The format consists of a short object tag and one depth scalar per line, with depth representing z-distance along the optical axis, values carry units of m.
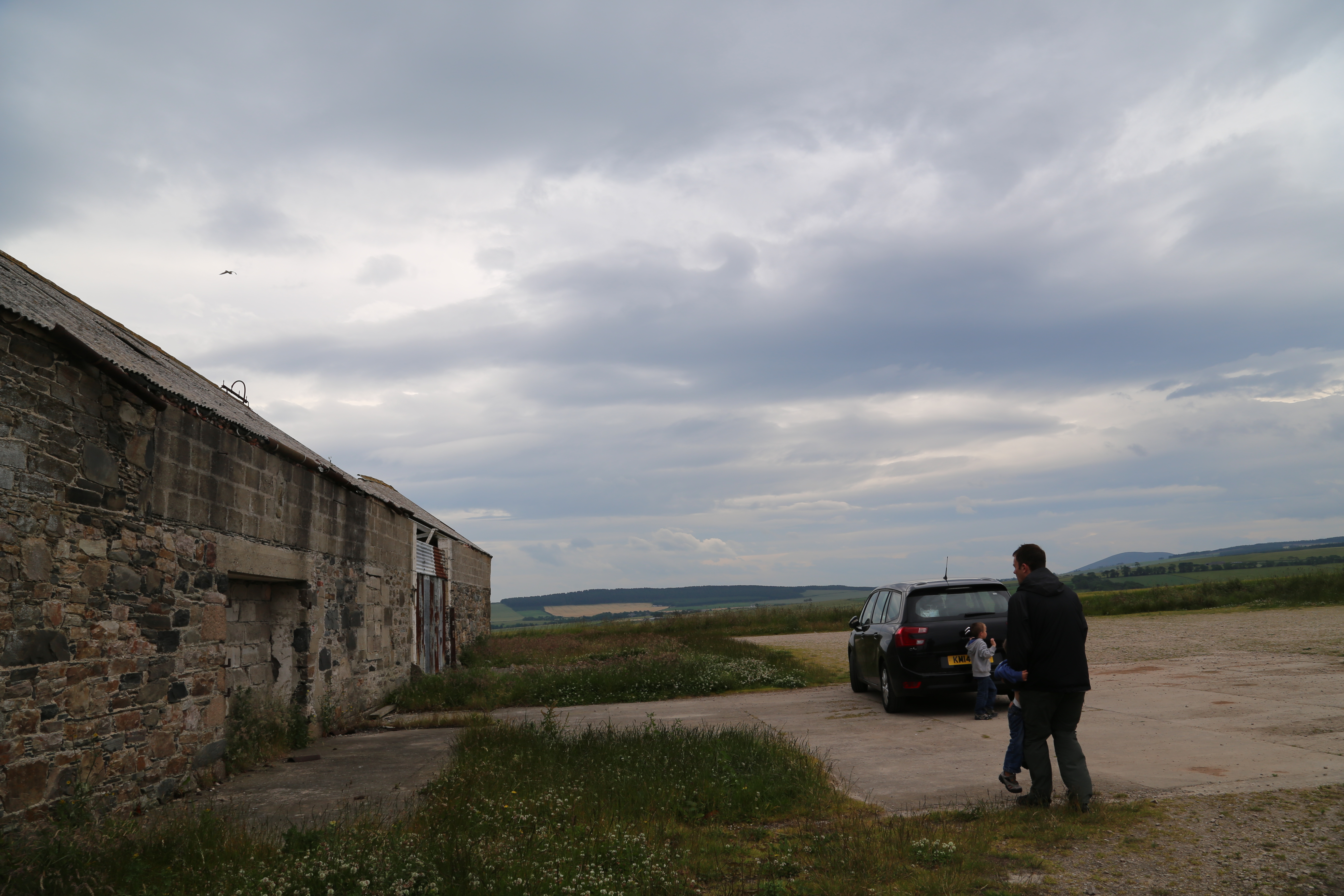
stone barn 5.68
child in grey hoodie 10.30
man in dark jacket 5.84
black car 10.59
